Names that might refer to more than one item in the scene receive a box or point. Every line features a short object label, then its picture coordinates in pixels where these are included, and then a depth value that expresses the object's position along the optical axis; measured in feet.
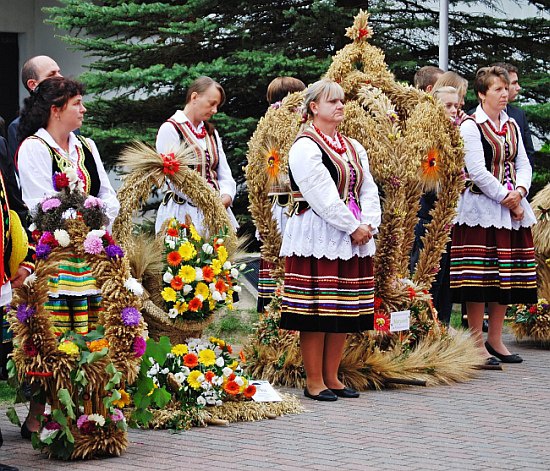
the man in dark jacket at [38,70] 28.02
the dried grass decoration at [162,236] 25.67
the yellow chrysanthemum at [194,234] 26.12
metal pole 42.89
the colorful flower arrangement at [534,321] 34.06
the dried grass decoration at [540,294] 34.12
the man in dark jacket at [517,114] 34.40
